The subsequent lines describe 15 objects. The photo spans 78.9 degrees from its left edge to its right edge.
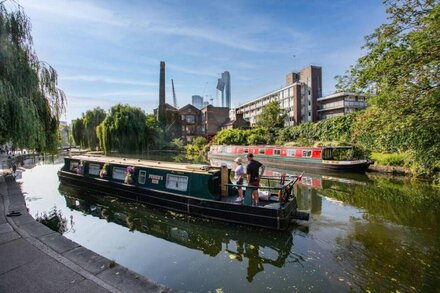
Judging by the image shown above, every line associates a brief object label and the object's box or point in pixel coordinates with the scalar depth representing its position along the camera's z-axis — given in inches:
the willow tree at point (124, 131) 1432.1
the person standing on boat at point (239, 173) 356.8
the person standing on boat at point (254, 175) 317.1
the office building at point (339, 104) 1815.9
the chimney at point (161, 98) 2193.2
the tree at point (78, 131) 1717.5
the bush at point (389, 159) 714.2
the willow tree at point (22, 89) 280.7
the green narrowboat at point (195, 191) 309.1
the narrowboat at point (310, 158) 776.9
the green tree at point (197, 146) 1753.1
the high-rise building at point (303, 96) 2025.1
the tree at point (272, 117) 1739.7
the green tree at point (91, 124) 1686.8
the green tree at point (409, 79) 267.9
